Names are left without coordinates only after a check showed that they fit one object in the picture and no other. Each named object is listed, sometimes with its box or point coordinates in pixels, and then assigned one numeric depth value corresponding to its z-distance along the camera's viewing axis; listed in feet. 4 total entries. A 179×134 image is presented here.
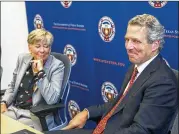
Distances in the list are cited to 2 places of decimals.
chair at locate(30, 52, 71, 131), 6.69
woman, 7.20
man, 4.67
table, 5.25
